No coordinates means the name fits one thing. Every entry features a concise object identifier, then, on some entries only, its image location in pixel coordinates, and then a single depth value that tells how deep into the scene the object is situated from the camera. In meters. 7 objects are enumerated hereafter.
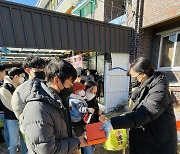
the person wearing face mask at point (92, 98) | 2.68
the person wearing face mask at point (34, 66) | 2.00
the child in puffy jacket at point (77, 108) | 2.24
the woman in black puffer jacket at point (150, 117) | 1.38
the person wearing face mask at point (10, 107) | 2.47
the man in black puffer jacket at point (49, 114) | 0.99
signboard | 4.64
